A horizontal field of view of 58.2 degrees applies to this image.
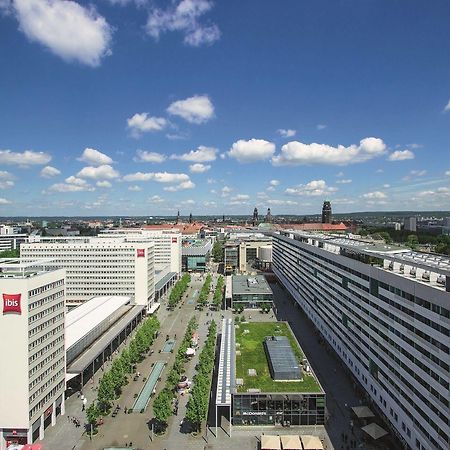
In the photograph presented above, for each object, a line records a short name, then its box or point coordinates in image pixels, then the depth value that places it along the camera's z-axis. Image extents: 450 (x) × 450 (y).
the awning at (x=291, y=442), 45.81
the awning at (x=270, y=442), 46.16
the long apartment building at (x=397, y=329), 37.56
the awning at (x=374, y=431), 46.91
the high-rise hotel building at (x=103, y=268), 112.25
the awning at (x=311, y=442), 45.41
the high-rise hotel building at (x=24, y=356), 47.69
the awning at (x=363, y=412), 51.34
